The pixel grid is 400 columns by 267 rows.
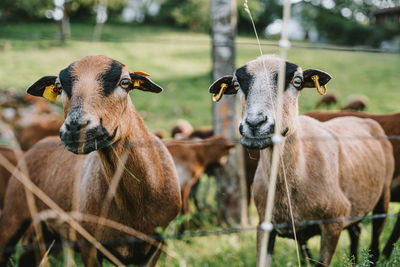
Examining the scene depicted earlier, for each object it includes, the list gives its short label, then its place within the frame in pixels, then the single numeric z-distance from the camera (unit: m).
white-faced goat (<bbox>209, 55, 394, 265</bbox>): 2.95
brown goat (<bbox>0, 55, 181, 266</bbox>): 2.68
